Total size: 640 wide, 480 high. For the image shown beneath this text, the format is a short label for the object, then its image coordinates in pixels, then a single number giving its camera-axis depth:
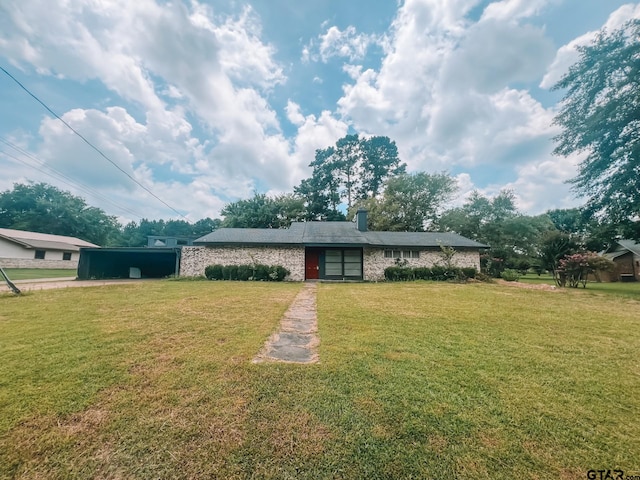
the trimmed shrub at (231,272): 13.22
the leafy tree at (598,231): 12.68
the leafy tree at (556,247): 14.12
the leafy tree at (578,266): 12.20
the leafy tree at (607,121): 11.69
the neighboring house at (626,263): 18.83
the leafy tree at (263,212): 26.44
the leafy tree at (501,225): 23.08
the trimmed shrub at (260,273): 13.29
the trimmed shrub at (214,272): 13.28
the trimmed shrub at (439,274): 14.09
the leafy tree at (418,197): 25.77
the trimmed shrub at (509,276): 15.22
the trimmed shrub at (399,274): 14.10
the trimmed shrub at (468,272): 14.28
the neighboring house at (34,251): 20.19
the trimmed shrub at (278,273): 13.42
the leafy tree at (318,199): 30.61
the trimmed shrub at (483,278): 14.08
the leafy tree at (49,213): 30.16
